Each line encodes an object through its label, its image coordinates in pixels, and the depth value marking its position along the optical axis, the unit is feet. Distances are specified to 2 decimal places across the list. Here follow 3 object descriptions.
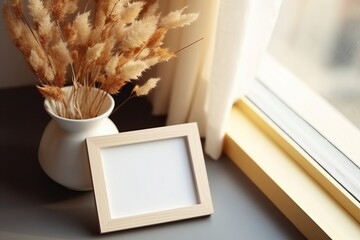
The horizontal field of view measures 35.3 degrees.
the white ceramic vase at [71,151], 3.79
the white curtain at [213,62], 3.89
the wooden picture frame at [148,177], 3.67
